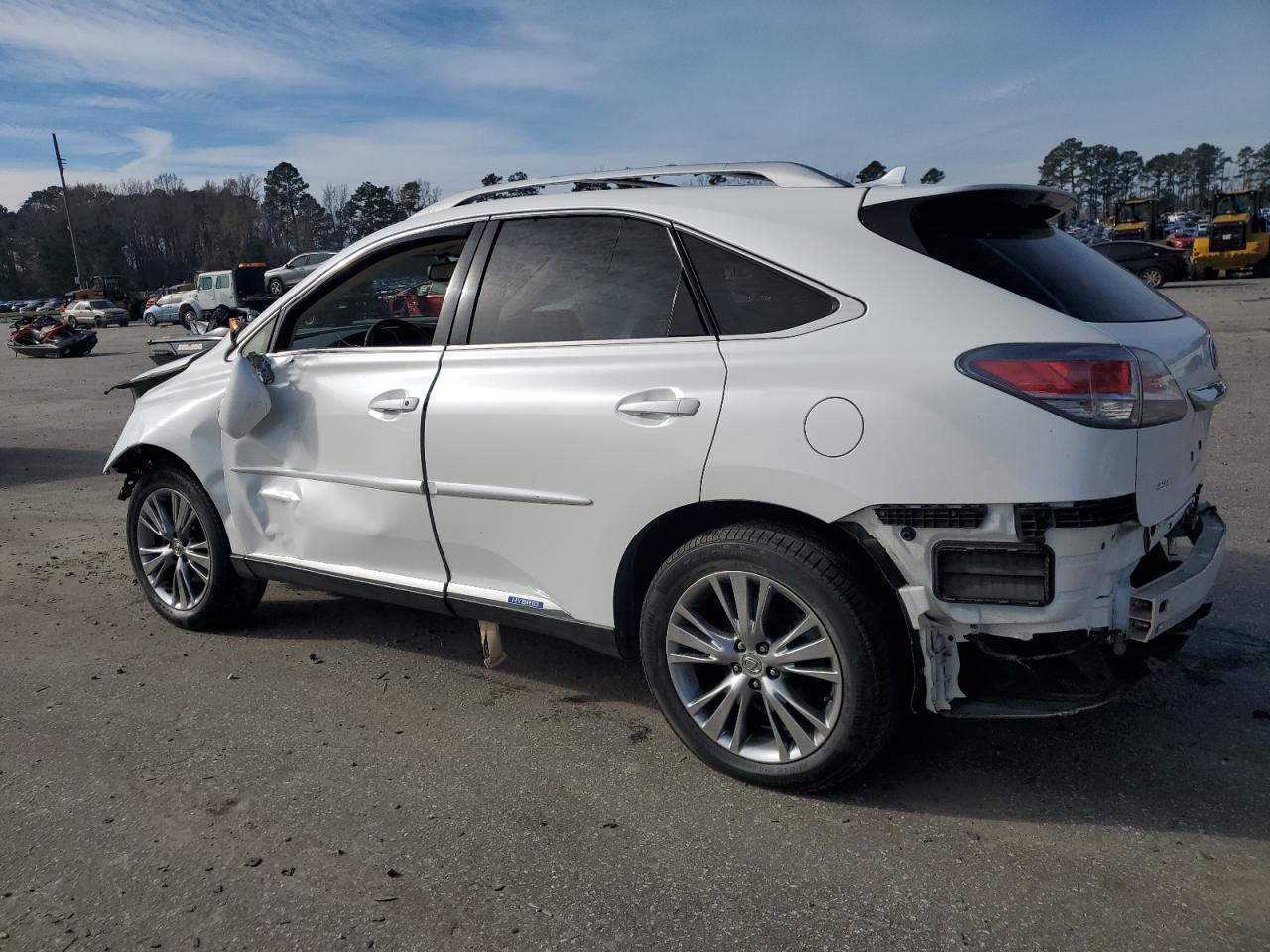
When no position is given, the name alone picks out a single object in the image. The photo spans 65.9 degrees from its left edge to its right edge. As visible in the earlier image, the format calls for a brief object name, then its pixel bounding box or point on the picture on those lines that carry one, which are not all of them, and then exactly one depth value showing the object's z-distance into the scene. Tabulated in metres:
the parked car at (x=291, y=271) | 32.03
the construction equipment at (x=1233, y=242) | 30.80
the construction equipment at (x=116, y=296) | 59.47
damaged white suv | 2.61
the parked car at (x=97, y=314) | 50.66
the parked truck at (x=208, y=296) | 41.92
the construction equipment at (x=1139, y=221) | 34.97
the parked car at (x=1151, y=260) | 28.03
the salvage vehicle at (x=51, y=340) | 26.75
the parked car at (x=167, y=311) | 48.72
